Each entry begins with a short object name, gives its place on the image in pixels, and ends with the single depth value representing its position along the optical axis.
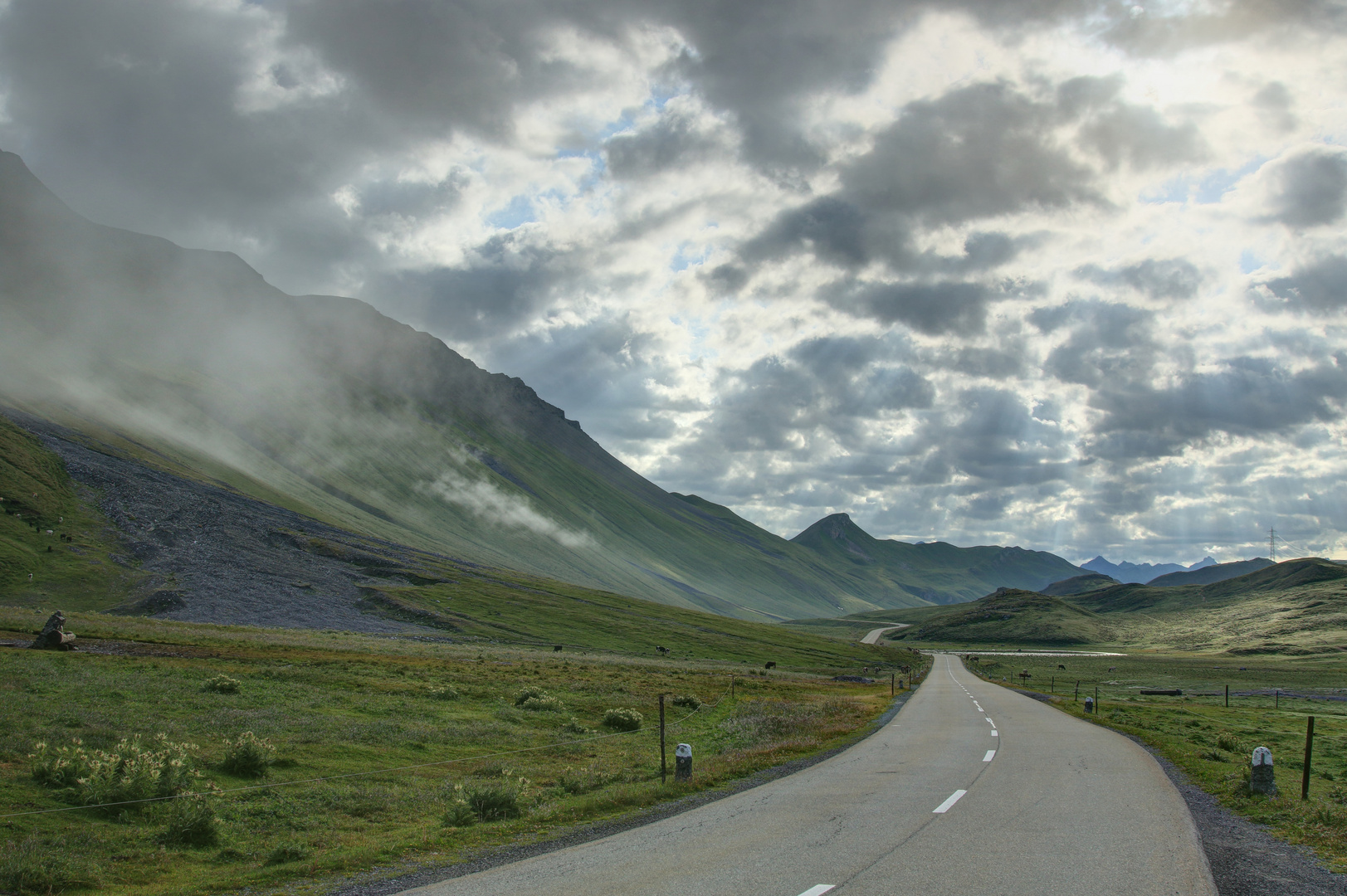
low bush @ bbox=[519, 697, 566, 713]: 35.88
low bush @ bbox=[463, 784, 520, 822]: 16.44
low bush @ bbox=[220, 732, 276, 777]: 19.89
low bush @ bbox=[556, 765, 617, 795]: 19.67
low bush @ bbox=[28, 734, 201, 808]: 16.27
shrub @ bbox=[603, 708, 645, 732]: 33.62
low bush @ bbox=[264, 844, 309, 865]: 13.46
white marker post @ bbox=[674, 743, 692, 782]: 18.42
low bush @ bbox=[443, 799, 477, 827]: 15.86
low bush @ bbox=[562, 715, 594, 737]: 31.56
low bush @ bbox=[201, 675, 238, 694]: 30.77
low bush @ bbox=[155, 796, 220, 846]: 14.84
